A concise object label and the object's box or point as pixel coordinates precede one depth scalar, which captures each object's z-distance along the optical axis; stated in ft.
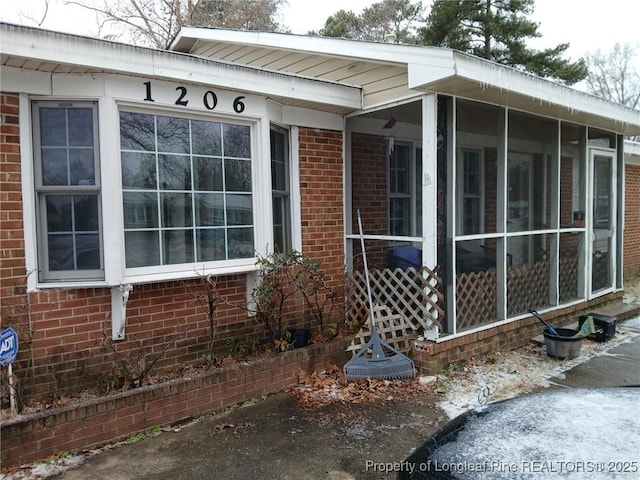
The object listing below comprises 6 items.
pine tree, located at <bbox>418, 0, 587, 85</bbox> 56.90
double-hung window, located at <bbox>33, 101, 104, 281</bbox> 12.46
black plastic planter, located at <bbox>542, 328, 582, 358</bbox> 17.90
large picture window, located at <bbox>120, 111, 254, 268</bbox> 13.48
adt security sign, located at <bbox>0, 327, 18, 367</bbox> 10.71
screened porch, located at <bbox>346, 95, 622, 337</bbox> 16.17
